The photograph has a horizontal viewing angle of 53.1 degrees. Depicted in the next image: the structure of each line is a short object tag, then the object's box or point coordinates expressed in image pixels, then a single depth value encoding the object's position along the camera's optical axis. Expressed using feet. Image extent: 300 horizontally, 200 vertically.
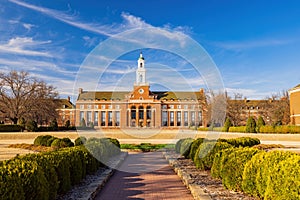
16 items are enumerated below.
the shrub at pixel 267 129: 118.01
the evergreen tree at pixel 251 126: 123.54
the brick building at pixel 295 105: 155.02
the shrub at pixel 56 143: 55.67
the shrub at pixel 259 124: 124.93
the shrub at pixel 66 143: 55.01
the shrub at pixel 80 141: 43.78
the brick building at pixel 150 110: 143.64
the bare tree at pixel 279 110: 177.88
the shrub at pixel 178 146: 51.74
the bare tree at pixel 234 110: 178.70
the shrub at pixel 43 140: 64.48
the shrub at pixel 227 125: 141.08
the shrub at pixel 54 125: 149.22
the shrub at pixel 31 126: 131.11
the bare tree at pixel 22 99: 135.13
